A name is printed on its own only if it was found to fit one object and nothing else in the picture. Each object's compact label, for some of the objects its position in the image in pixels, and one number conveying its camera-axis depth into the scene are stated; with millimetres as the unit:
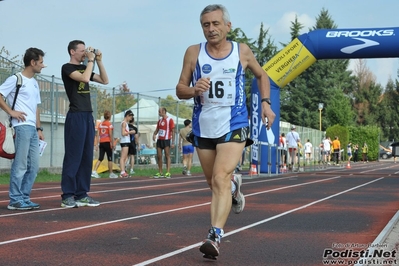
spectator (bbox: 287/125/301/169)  32000
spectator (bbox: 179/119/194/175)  24248
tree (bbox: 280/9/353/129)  85062
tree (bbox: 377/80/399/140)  112750
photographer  10367
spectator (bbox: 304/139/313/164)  41406
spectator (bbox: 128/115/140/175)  23681
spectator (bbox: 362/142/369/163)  72925
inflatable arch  22422
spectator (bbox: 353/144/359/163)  75062
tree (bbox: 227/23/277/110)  68875
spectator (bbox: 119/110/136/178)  22031
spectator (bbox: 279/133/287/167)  28830
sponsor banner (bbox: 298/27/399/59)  22312
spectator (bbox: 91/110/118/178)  21411
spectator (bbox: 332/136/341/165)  47134
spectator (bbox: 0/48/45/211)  10086
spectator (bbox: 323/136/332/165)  42828
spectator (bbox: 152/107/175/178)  21578
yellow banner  23812
